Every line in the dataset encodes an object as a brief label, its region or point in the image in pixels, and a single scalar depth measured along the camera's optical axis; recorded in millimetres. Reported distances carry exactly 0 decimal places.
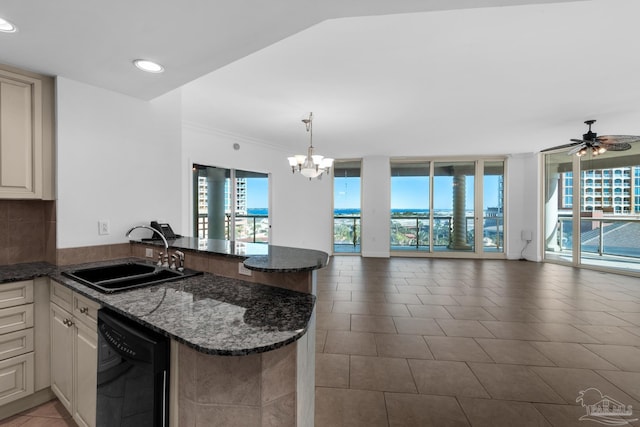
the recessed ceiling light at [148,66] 1863
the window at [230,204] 4566
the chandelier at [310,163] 4043
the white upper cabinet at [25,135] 1908
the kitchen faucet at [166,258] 1983
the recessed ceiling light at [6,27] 1469
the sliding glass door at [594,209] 5203
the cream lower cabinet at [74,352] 1436
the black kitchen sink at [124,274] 1646
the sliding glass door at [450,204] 7000
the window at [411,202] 7207
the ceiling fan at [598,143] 3890
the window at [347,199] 7395
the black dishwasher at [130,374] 1060
